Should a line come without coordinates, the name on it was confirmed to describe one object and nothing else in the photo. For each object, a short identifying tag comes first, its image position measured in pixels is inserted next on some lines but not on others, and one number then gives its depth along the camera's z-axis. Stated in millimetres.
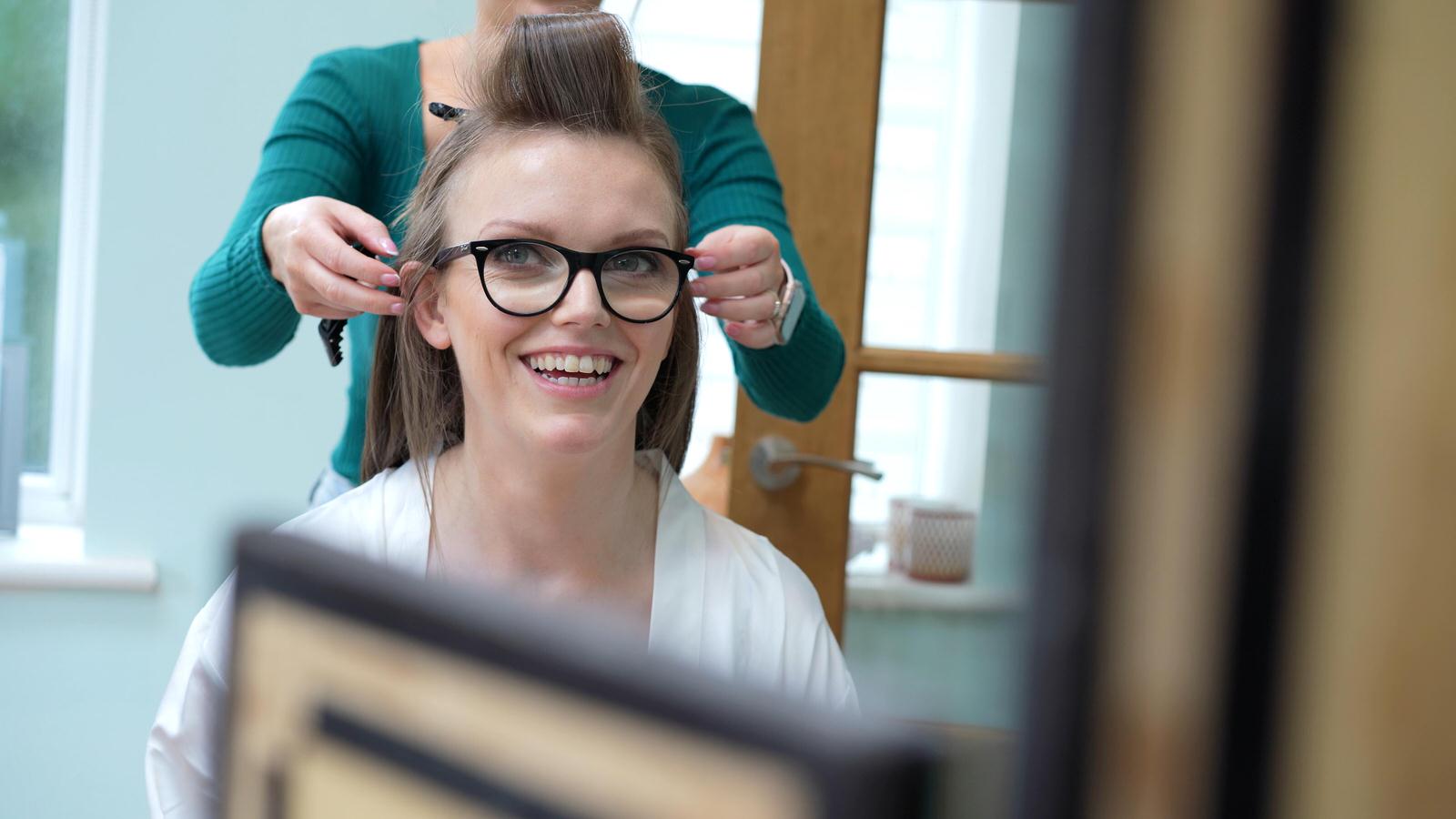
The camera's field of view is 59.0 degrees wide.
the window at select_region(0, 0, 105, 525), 2545
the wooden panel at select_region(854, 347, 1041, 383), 1840
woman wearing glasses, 1095
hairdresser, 1030
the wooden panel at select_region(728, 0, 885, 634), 1865
